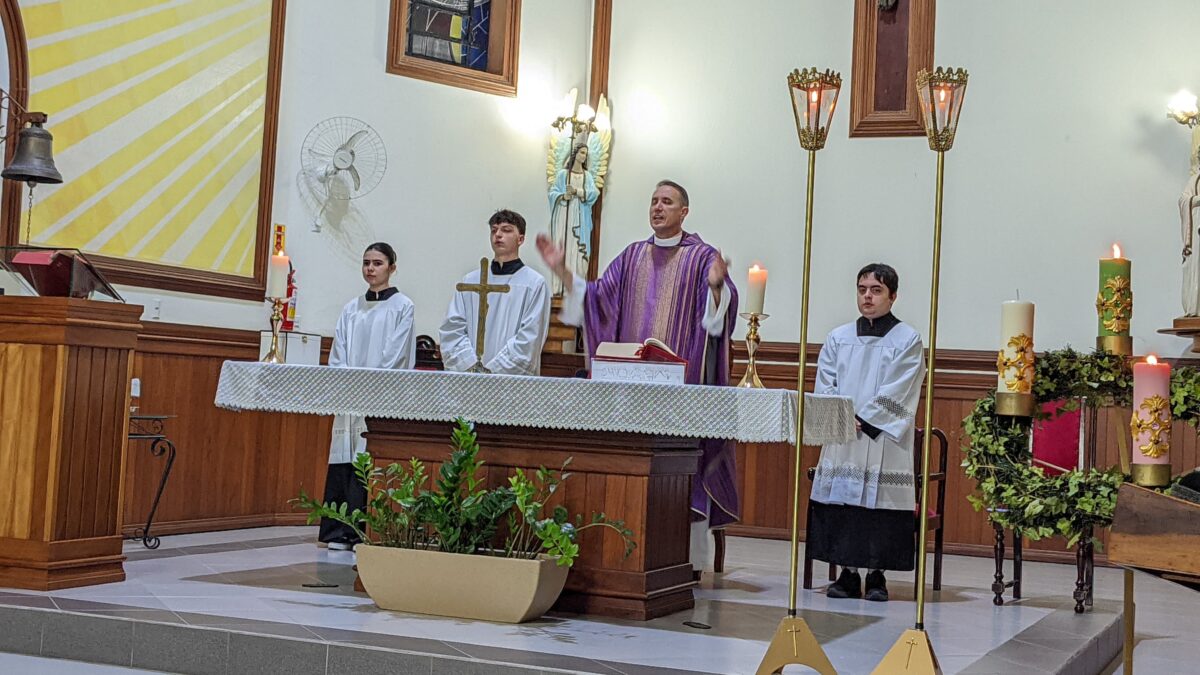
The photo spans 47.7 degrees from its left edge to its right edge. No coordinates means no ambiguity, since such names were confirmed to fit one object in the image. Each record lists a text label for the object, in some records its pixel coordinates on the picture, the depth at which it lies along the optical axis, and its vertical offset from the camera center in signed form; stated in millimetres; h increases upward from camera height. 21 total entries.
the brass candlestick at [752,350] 5531 +239
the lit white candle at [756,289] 5504 +486
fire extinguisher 8016 +444
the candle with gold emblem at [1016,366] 3586 +155
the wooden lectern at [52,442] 5320 -296
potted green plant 5094 -585
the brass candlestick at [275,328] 5781 +222
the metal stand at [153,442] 7059 -379
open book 5547 +206
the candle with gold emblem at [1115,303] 3562 +333
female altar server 7426 +228
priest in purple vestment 6523 +444
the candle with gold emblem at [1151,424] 3039 +17
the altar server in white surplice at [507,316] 6527 +384
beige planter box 5082 -729
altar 5066 -136
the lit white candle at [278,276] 5668 +436
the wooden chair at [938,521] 6668 -502
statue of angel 10070 +1586
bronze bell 6492 +993
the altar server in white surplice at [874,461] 6469 -225
